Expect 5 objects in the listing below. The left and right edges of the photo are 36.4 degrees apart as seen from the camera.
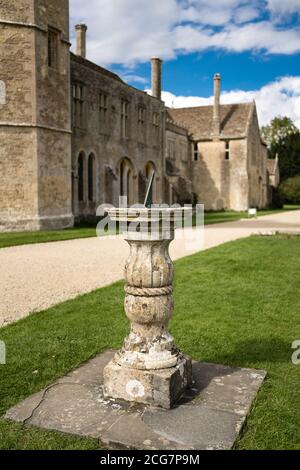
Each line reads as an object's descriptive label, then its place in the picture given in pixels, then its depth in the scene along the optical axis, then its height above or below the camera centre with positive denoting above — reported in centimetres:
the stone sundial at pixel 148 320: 337 -87
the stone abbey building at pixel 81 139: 1642 +367
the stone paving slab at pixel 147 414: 290 -147
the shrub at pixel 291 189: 5212 +189
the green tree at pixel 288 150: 5975 +756
